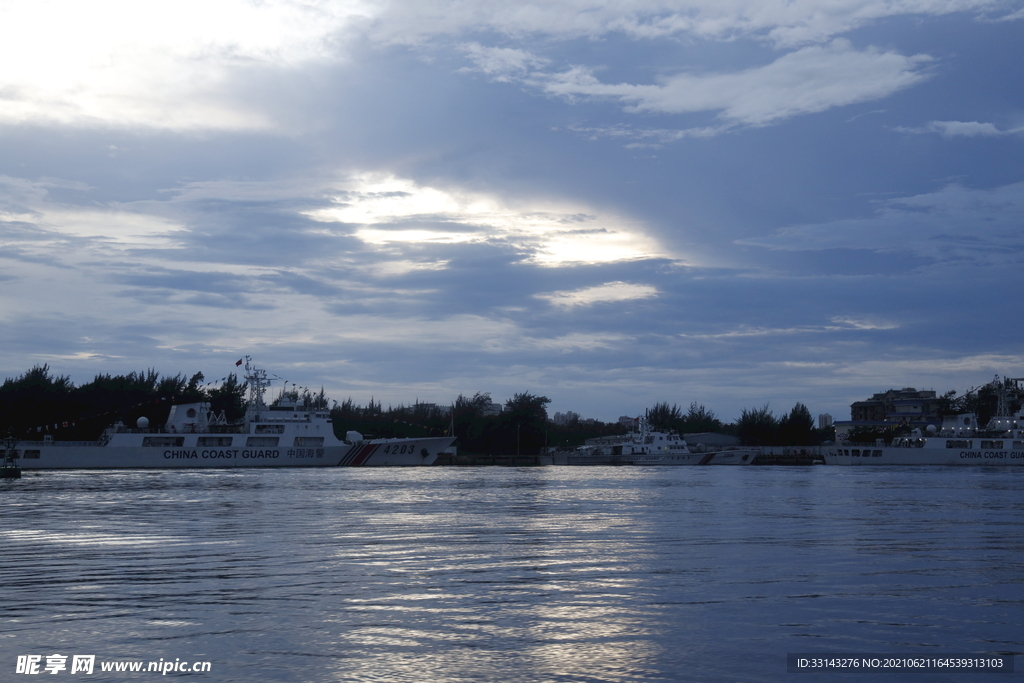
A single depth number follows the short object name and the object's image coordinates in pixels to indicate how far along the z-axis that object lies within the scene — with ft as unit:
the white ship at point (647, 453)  342.64
